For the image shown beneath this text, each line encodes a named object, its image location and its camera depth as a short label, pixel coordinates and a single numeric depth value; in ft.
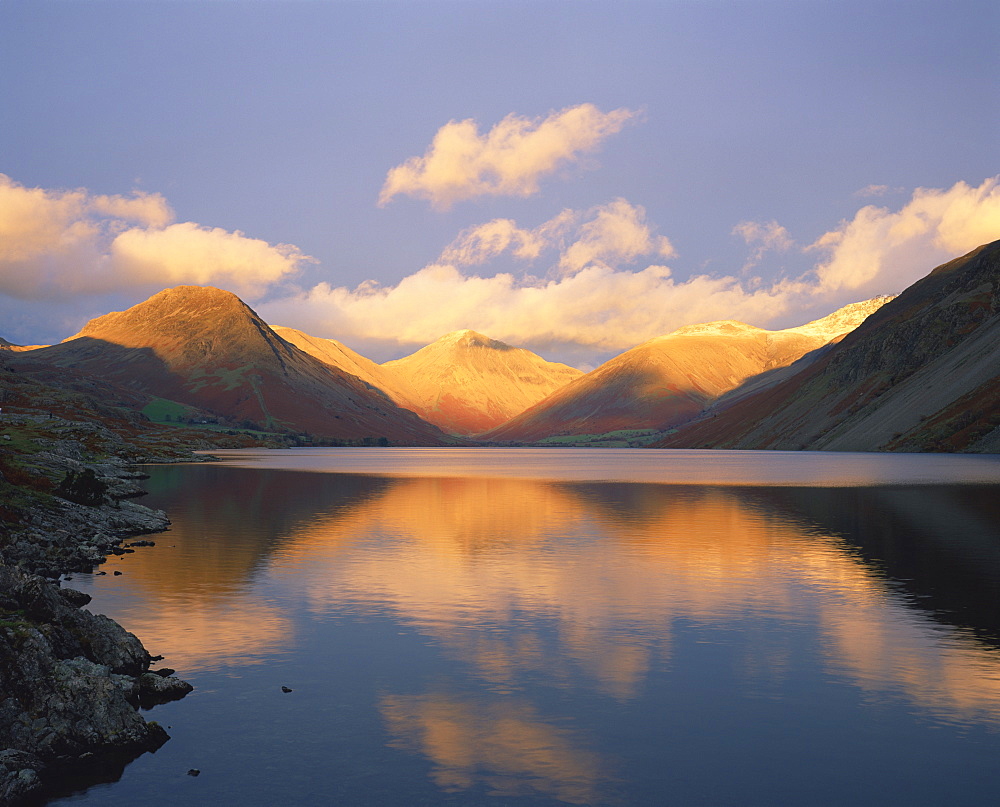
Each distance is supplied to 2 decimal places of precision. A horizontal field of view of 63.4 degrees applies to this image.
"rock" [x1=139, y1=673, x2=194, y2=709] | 81.87
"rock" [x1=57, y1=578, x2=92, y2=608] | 105.91
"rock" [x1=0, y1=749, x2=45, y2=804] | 60.08
